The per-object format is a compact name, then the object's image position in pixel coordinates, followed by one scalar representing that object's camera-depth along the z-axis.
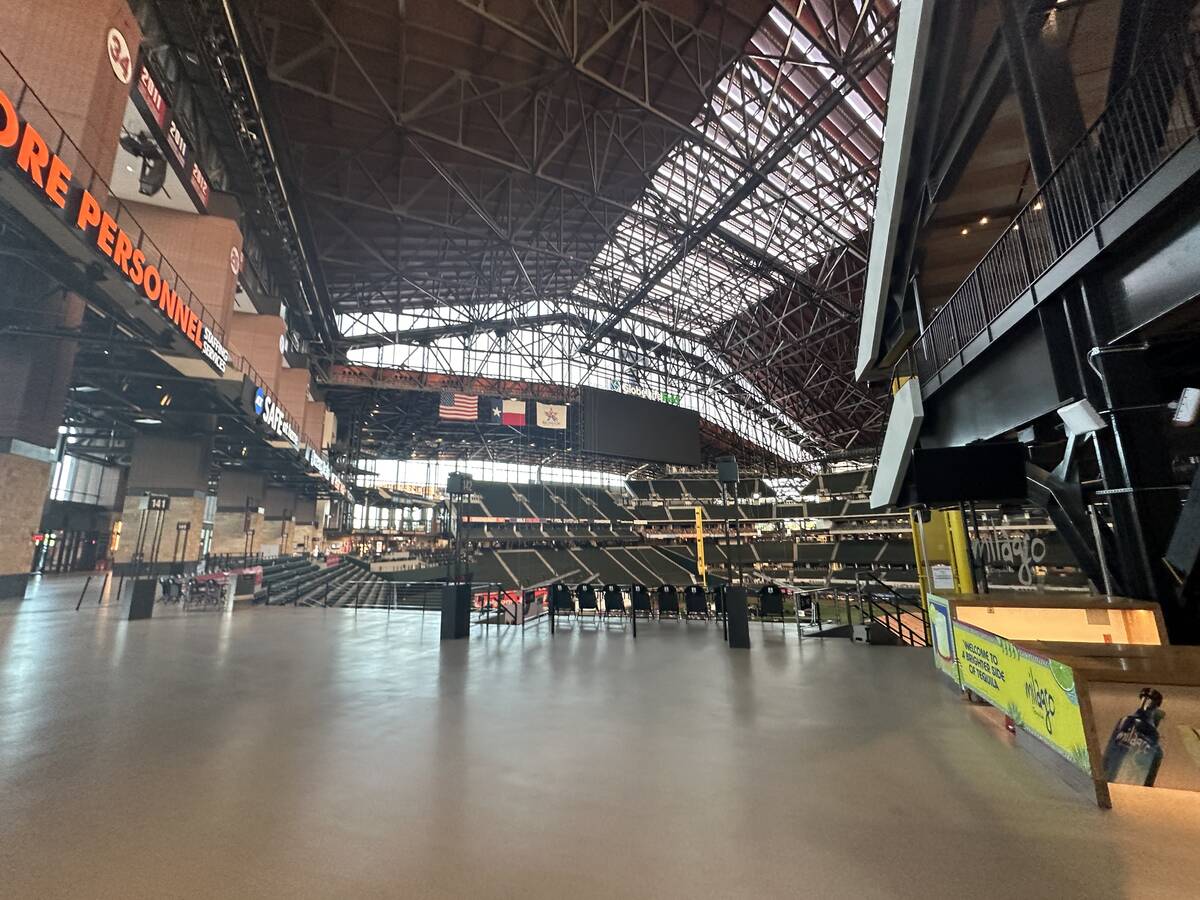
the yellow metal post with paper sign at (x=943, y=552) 8.91
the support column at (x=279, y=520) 29.64
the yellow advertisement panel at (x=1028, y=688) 3.14
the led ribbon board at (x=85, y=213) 6.27
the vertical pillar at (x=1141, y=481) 4.29
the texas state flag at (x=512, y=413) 26.89
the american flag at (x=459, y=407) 25.59
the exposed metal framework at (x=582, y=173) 12.52
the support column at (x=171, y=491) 16.84
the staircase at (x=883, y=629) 8.51
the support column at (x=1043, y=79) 5.49
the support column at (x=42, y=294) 9.06
